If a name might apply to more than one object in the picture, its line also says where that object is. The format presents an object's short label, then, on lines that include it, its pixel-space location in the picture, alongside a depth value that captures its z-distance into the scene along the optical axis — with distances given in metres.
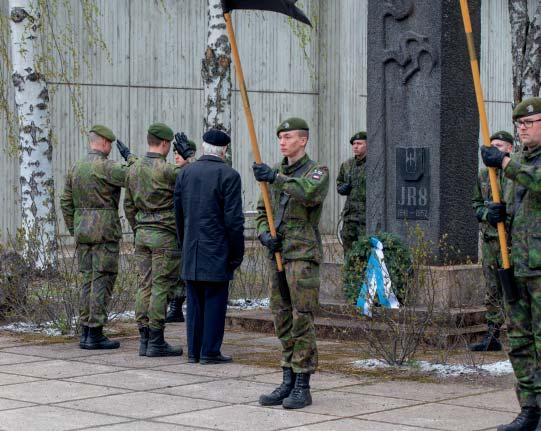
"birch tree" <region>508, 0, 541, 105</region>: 16.39
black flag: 9.41
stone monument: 13.01
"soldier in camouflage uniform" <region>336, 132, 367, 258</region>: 14.71
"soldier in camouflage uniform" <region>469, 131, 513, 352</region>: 10.81
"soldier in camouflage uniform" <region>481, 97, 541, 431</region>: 7.77
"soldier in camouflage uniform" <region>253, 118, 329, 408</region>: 8.95
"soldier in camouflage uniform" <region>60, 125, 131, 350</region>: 11.91
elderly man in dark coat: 10.84
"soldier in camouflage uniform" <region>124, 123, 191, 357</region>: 11.50
